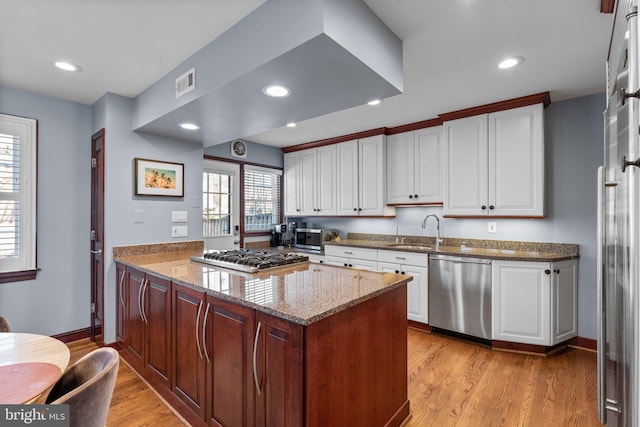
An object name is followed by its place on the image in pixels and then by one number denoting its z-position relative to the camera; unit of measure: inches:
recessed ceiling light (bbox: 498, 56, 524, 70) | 84.4
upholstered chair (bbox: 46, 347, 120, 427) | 34.6
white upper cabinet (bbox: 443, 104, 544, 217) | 111.4
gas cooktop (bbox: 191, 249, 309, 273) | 80.7
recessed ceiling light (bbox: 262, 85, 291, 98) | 73.7
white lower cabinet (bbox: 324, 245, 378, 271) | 143.9
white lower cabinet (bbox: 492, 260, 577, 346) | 105.2
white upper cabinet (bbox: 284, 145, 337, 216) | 174.9
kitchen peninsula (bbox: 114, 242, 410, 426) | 48.1
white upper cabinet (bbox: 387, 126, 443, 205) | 139.9
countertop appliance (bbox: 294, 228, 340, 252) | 173.2
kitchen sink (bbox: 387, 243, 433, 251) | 131.9
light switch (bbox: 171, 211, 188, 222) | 123.9
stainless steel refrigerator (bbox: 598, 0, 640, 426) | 29.3
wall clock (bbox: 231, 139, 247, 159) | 167.9
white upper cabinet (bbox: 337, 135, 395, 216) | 153.7
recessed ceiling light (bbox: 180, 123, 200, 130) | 104.4
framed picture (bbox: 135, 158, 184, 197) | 113.7
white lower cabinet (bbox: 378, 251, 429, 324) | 127.6
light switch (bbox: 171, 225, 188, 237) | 123.9
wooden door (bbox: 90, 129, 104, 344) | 112.4
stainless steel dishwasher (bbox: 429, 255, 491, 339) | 113.3
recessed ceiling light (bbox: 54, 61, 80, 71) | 87.2
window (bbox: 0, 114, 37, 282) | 101.7
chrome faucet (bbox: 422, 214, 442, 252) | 142.2
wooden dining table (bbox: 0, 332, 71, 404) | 37.4
